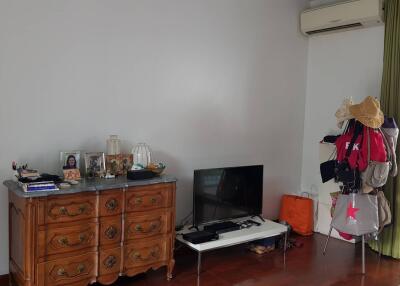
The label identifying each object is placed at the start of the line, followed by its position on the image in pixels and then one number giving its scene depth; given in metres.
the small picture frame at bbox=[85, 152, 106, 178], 3.07
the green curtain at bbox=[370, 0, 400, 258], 3.83
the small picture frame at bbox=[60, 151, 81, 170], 2.99
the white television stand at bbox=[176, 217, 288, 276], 3.34
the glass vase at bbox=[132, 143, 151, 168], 3.33
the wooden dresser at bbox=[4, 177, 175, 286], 2.56
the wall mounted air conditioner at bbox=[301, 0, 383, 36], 3.93
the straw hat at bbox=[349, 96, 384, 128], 3.38
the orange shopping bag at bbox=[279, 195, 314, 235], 4.45
